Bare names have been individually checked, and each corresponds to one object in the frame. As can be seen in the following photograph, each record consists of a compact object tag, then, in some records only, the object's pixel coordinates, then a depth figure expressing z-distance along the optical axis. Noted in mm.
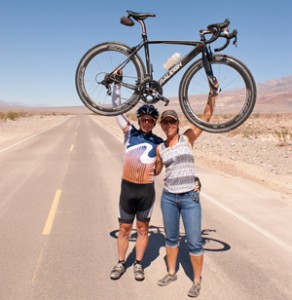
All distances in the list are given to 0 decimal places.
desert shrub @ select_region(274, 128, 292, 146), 22125
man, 4484
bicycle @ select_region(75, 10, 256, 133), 4074
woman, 4301
